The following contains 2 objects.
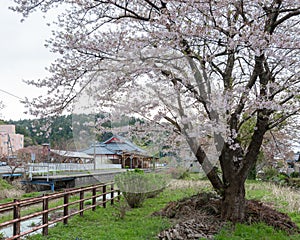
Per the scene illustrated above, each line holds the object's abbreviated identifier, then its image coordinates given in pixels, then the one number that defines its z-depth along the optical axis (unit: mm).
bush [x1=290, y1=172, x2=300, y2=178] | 19125
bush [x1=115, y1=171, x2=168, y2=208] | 8148
